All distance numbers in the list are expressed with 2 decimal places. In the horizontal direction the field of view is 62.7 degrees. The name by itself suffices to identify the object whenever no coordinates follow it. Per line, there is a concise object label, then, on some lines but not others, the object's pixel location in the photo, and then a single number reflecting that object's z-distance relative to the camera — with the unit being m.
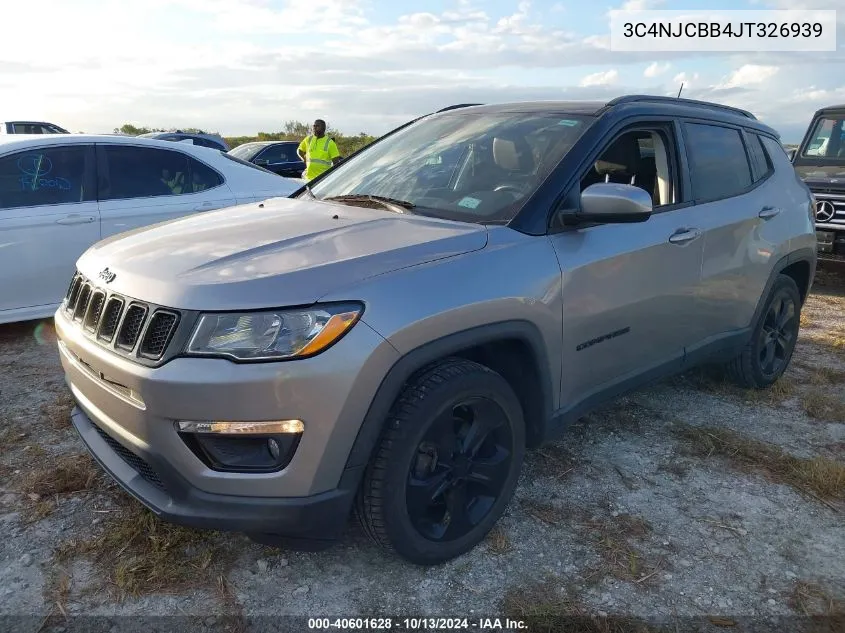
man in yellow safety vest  9.27
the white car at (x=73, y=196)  4.96
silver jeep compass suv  2.12
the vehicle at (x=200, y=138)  15.70
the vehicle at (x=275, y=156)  14.55
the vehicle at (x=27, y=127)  17.54
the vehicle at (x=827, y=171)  7.80
